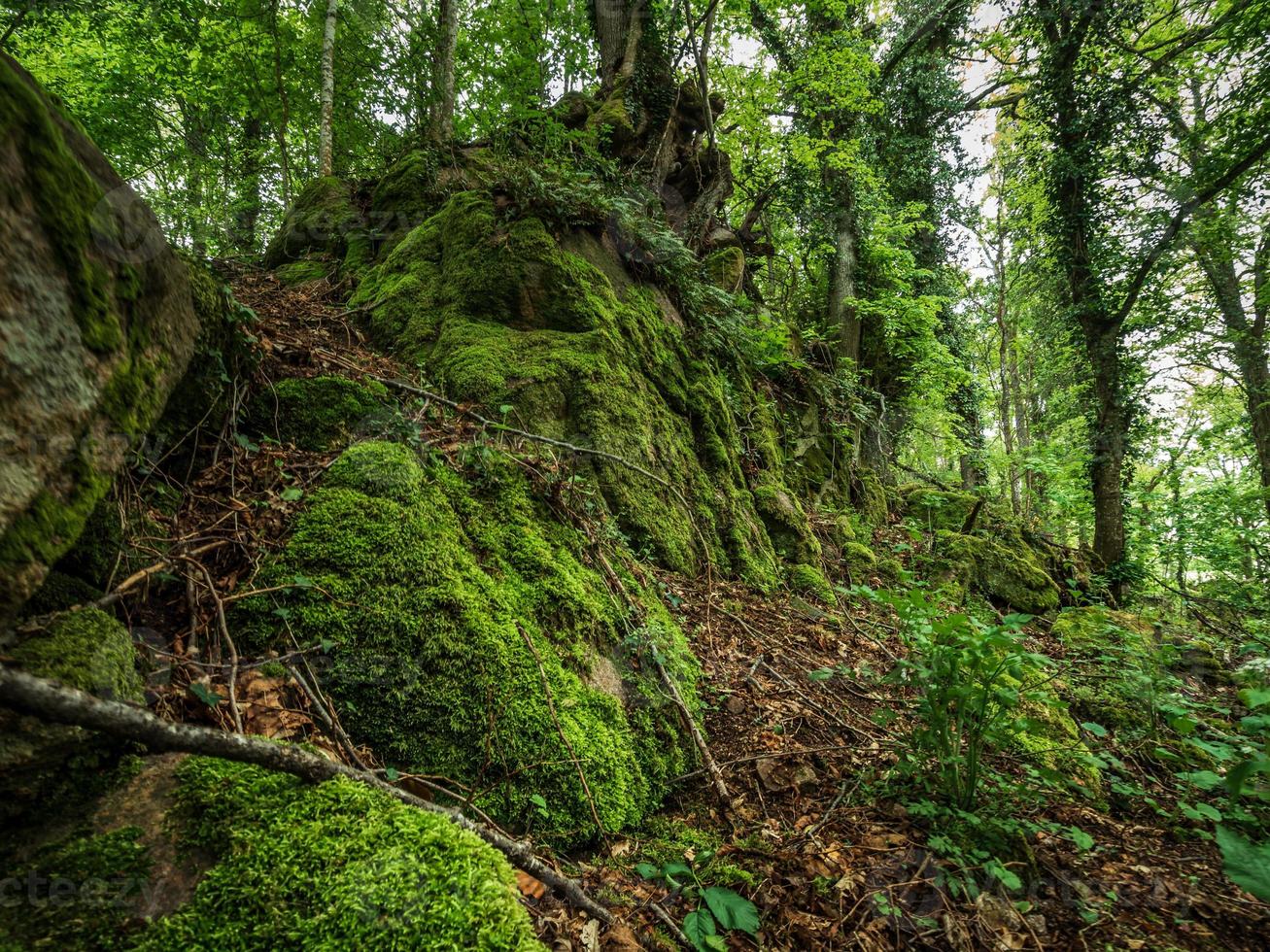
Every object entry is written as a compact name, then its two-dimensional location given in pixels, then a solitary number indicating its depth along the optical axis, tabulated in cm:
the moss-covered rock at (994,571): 765
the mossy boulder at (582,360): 433
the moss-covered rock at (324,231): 668
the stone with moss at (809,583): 570
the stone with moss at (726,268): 914
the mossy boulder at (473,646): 205
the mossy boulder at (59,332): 114
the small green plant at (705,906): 180
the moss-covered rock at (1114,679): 392
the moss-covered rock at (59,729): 114
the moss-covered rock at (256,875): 107
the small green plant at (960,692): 250
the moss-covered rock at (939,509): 959
